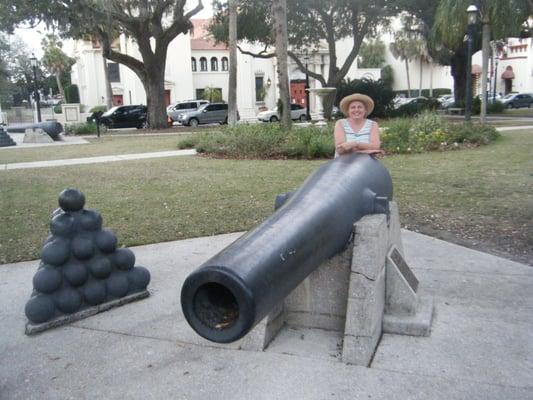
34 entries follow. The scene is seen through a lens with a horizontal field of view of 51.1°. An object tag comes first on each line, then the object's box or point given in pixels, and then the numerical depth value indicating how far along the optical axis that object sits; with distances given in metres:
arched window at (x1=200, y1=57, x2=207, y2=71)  52.53
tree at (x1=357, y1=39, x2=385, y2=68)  78.31
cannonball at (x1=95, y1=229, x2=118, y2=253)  4.43
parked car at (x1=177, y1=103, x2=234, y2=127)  35.00
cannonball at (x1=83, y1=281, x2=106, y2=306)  4.41
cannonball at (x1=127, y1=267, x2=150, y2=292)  4.73
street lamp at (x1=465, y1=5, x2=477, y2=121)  18.14
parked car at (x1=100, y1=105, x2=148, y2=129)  34.00
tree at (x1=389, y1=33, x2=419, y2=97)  69.94
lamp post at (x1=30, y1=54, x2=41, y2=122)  32.91
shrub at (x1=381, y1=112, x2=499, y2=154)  14.99
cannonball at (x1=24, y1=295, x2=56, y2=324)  4.14
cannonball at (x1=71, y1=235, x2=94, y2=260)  4.29
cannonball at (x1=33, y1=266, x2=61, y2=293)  4.18
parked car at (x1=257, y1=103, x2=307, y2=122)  37.75
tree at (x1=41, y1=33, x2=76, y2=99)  67.56
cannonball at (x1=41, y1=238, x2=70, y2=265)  4.17
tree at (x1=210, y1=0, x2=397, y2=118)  30.47
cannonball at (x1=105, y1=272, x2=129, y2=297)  4.58
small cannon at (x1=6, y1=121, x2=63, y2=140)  25.50
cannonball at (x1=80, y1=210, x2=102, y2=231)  4.38
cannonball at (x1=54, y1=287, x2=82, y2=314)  4.26
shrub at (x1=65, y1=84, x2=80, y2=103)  64.00
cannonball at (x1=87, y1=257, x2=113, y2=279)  4.41
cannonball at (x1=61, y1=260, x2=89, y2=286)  4.28
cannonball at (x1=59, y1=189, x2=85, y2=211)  4.29
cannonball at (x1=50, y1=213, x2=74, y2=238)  4.26
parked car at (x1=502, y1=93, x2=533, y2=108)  47.09
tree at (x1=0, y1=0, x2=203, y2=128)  23.92
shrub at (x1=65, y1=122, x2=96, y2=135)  29.71
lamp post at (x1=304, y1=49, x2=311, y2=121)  34.21
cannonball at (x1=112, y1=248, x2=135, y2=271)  4.60
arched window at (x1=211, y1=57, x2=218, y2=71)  52.72
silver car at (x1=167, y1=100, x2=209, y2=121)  37.00
